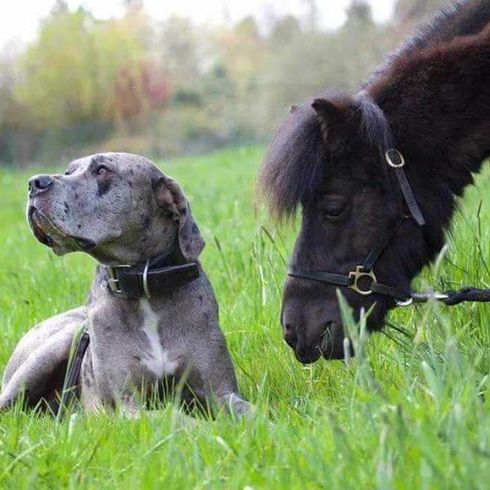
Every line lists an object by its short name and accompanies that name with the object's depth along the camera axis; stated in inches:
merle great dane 319.3
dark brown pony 295.1
